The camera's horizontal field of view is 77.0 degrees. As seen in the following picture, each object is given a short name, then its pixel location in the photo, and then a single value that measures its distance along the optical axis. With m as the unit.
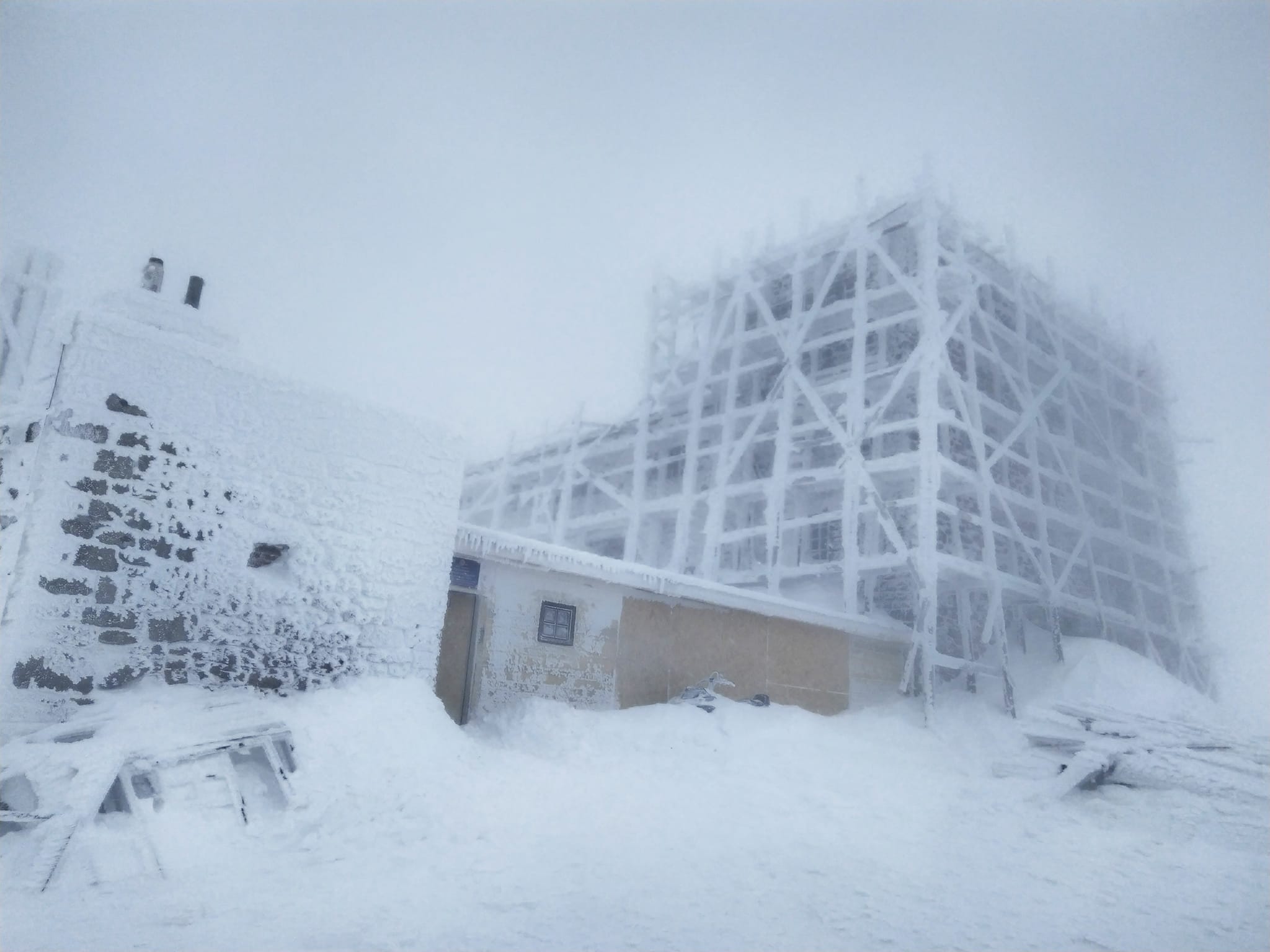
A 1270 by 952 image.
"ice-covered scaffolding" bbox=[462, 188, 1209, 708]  15.27
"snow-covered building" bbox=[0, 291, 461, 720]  5.73
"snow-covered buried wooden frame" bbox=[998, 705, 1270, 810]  8.00
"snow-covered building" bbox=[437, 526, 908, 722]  9.52
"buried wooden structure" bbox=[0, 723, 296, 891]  4.66
